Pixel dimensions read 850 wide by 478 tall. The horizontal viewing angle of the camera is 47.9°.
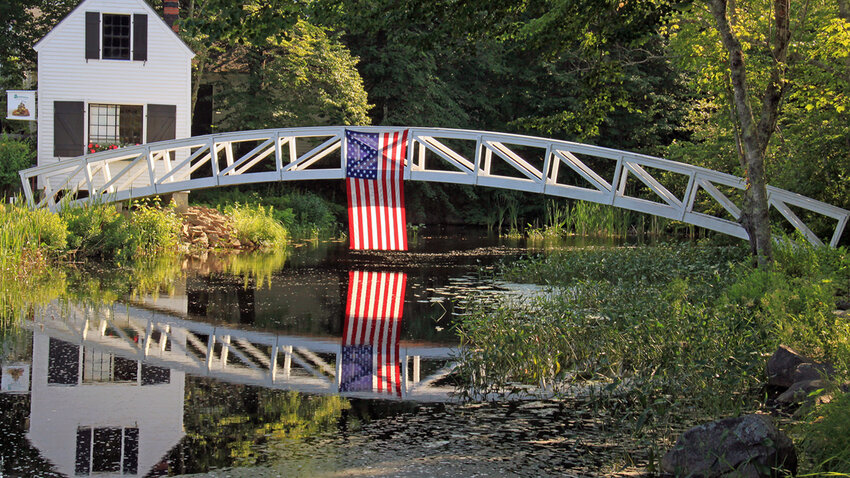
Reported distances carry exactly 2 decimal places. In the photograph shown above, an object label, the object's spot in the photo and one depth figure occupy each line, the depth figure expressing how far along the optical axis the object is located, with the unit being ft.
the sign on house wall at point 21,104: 94.02
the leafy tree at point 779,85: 44.24
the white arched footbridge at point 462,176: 61.31
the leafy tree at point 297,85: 102.83
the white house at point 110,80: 90.68
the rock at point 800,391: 27.43
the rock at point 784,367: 30.76
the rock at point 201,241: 81.08
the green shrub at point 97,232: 68.44
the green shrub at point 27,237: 56.65
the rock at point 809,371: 29.24
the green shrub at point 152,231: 73.02
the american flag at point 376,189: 59.67
